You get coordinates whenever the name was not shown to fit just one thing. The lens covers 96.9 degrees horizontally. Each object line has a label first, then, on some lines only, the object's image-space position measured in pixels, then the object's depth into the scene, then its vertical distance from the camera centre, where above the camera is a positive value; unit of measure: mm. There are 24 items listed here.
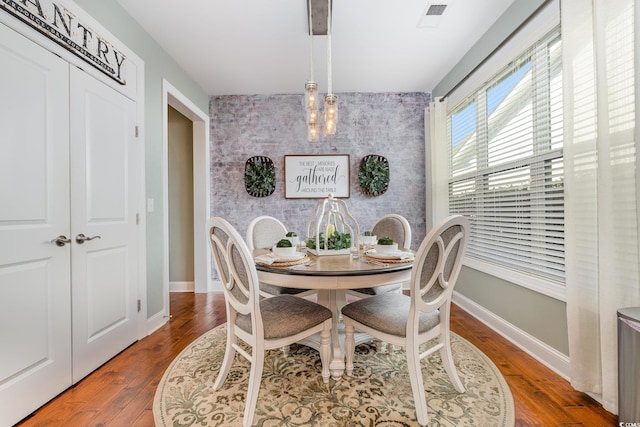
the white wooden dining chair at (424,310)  1346 -534
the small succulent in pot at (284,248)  1691 -205
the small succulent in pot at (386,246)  1721 -201
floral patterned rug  1396 -1006
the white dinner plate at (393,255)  1646 -249
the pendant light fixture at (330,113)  1958 +711
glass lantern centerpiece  1894 -193
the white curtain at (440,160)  3406 +649
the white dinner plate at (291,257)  1605 -250
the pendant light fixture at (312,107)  1947 +758
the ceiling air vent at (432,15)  2203 +1610
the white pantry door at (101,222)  1784 -44
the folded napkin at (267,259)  1576 -256
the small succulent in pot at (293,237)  2015 -165
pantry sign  1487 +1120
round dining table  1411 -310
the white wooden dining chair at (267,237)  2271 -204
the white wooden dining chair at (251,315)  1360 -547
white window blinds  1899 +375
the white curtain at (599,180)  1345 +161
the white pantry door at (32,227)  1393 -55
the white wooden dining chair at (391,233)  2186 -185
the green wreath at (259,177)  3777 +502
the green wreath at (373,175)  3760 +511
